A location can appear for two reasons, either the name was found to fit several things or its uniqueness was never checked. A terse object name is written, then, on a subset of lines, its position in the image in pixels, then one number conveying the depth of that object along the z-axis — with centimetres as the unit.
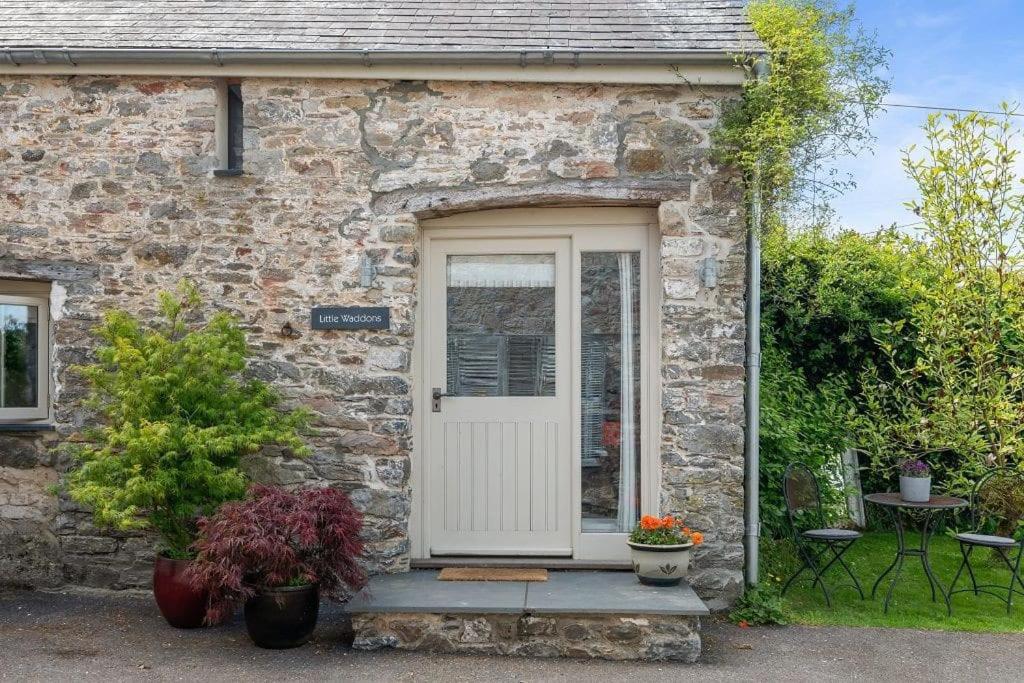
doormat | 637
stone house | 646
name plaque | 657
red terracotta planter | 595
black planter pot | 556
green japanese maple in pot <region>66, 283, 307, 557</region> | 578
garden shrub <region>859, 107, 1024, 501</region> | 689
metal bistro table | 647
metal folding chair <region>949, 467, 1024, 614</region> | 804
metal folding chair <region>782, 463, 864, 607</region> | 655
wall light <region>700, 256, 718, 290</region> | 639
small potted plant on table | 659
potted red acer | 542
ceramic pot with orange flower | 604
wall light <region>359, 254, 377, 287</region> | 657
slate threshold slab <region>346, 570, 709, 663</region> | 558
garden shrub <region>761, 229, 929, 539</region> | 817
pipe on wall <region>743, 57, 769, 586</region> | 649
